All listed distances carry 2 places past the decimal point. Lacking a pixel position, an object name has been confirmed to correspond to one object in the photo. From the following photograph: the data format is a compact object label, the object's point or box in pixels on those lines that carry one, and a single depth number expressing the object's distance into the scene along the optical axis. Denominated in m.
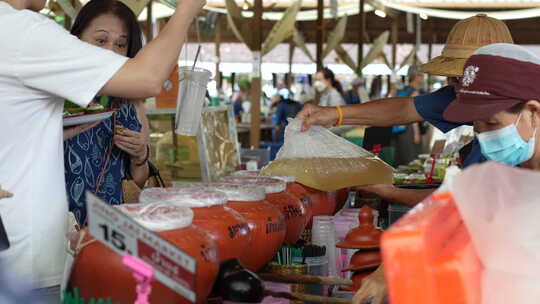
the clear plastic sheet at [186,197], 1.65
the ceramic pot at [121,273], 1.36
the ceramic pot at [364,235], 2.02
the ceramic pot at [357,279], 1.98
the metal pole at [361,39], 10.94
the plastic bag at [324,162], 2.59
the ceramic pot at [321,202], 2.59
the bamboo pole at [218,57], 15.16
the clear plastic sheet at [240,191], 1.86
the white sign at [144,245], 1.18
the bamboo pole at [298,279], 1.89
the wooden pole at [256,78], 7.04
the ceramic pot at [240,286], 1.42
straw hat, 3.03
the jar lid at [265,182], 2.16
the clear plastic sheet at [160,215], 1.43
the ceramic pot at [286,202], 2.13
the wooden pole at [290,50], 17.21
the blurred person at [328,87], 9.62
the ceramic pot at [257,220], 1.77
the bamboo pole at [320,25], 9.20
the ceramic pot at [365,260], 1.98
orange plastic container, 1.11
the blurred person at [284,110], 9.88
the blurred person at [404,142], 9.88
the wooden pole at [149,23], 7.28
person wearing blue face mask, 1.71
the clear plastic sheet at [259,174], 2.44
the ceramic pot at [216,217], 1.57
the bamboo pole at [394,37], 15.30
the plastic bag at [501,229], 1.21
